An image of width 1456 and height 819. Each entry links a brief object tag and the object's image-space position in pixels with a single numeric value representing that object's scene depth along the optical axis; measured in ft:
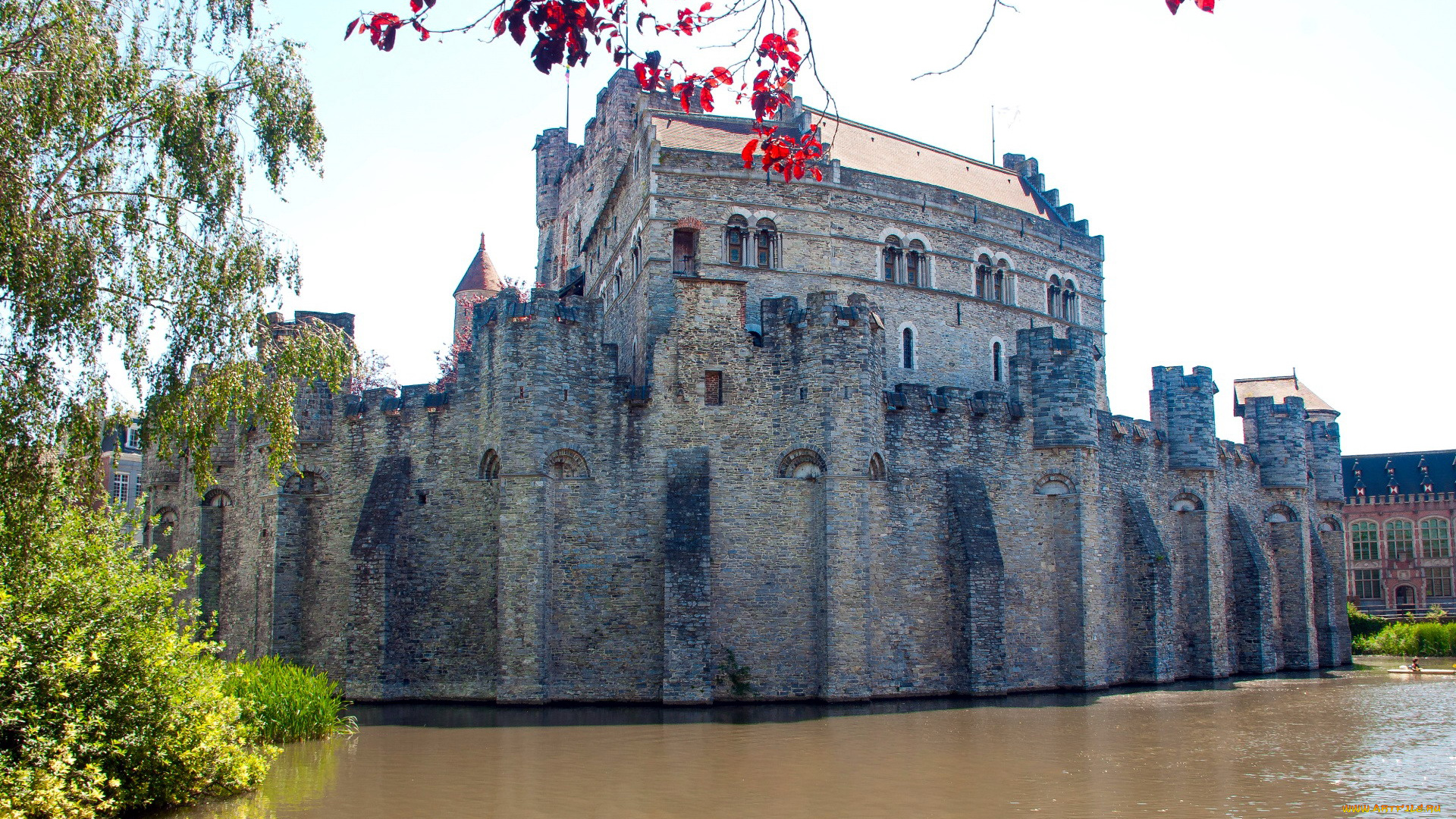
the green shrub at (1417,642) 133.49
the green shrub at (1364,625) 141.69
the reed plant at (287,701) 57.93
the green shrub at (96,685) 39.14
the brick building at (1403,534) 180.86
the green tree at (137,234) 39.50
